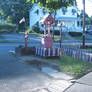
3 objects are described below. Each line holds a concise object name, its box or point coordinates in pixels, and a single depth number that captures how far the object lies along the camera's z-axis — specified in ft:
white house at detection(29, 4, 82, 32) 145.59
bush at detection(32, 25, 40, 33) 131.52
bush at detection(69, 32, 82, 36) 132.16
